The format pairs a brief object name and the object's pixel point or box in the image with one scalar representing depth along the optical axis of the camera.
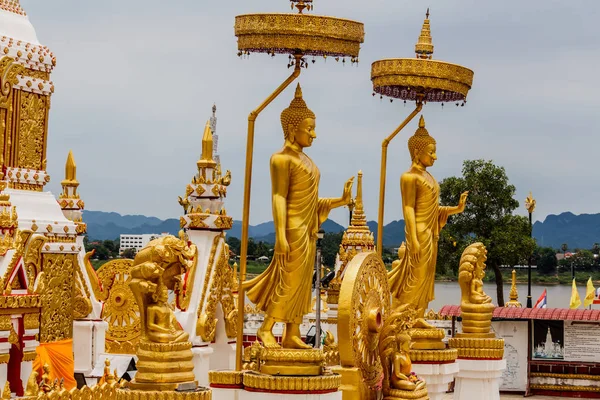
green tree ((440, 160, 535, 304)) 37.72
